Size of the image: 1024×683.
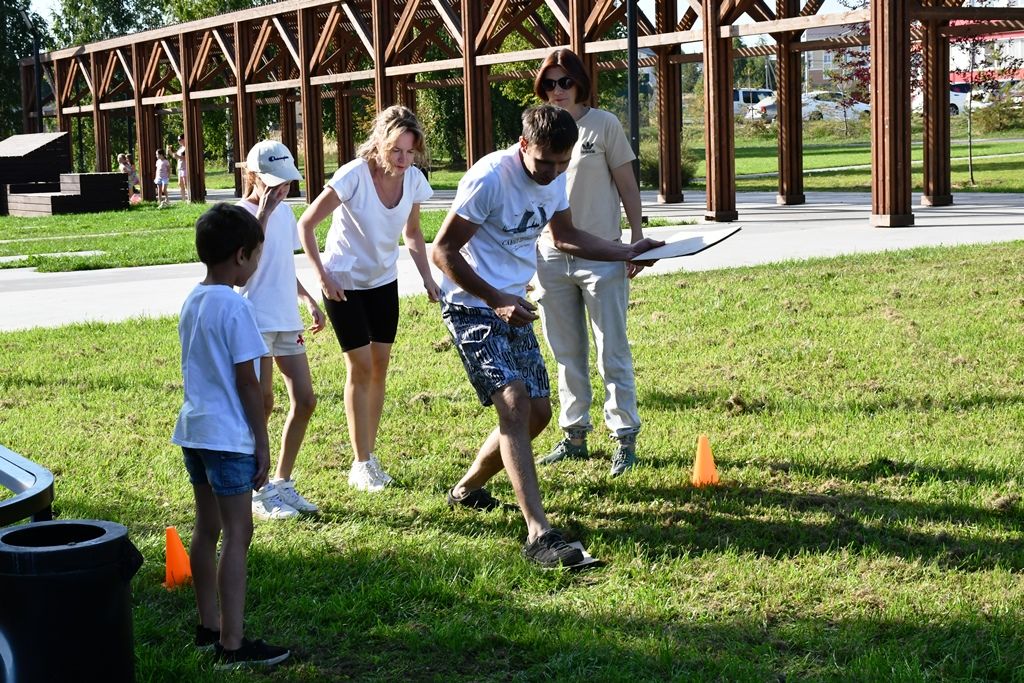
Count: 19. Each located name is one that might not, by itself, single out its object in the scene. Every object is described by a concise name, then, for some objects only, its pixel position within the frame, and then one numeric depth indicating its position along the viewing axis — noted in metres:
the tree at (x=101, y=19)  71.38
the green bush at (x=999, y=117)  38.97
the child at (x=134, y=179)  40.12
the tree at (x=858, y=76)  30.98
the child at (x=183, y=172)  40.16
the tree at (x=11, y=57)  64.31
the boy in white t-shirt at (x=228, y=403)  4.01
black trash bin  3.40
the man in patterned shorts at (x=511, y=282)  4.93
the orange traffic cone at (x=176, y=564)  4.82
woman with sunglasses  6.19
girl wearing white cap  5.42
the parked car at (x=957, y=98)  55.34
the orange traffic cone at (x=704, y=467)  5.89
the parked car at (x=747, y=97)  90.12
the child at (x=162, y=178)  35.78
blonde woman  5.85
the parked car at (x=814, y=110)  74.50
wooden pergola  18.84
